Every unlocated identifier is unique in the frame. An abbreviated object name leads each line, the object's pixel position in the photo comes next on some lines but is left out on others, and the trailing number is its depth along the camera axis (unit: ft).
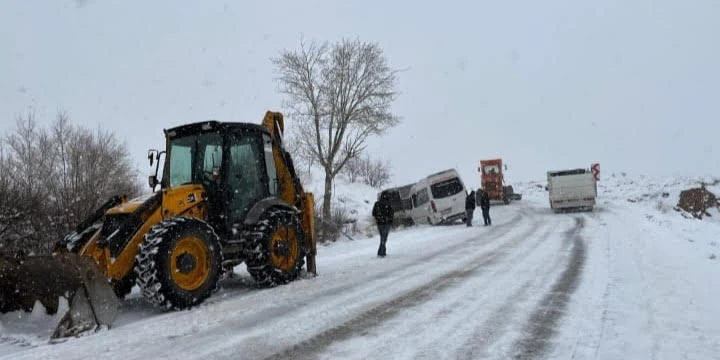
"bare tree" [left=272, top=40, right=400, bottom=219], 105.60
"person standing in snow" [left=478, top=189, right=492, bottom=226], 73.72
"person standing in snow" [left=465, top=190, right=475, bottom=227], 74.08
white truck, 93.61
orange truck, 133.90
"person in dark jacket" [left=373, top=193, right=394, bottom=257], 43.26
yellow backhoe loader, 20.10
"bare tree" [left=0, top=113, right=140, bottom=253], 33.68
